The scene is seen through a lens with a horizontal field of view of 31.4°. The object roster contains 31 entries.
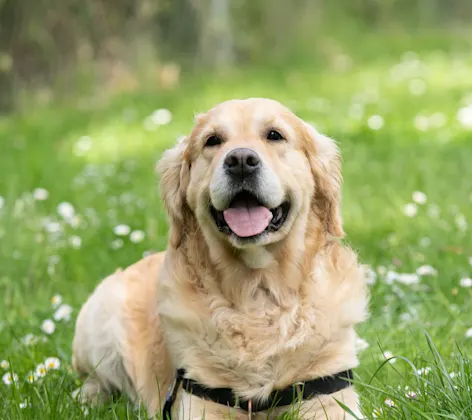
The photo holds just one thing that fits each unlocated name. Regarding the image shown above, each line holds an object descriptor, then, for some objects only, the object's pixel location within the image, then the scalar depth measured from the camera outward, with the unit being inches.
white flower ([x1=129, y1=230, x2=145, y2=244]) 211.9
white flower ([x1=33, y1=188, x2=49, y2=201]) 252.2
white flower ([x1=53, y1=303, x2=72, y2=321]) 175.0
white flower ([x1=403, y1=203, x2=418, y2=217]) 220.8
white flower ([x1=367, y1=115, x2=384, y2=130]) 321.7
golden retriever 122.6
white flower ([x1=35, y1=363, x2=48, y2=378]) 144.0
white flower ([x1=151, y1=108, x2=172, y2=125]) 345.0
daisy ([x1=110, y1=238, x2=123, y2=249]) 211.5
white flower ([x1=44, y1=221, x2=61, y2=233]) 223.0
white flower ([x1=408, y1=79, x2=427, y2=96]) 405.4
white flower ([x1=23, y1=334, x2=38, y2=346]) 160.4
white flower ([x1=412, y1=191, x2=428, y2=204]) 226.7
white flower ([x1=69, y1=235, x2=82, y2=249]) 214.4
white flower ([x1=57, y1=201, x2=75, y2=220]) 233.9
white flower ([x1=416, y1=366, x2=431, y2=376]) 121.6
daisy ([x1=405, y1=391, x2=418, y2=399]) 113.0
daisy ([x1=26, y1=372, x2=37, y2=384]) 138.9
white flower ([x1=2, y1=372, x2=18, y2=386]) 134.1
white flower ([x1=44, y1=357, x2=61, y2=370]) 150.9
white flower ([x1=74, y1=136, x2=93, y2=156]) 317.9
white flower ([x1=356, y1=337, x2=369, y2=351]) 146.3
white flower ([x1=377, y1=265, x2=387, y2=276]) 183.9
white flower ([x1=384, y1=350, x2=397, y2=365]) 145.3
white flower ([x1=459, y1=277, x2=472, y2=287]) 171.2
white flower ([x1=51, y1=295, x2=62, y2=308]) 181.9
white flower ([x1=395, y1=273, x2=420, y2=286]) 175.8
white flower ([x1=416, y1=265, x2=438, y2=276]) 181.2
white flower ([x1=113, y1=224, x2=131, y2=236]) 214.6
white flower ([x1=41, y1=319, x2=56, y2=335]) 168.6
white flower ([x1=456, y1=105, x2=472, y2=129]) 327.0
